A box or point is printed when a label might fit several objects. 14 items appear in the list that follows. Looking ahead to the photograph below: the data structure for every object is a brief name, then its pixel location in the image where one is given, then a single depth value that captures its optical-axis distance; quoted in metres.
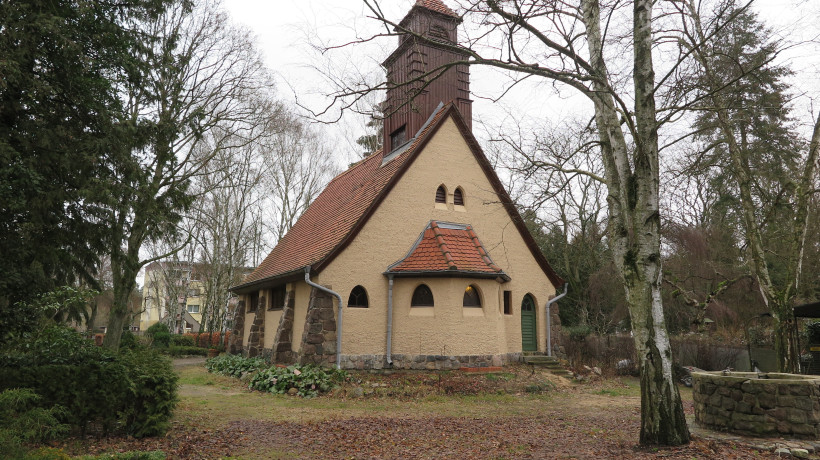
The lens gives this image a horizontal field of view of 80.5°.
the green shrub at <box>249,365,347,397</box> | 11.80
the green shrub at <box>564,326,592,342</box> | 20.08
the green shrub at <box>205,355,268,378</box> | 15.01
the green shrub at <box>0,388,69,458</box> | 5.10
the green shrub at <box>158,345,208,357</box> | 25.25
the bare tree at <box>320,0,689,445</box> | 6.24
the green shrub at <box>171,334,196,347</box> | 29.22
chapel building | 13.32
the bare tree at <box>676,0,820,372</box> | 9.77
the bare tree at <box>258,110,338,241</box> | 26.36
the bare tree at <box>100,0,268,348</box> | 9.94
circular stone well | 6.62
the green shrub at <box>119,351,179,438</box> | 6.73
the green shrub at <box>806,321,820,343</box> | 15.40
